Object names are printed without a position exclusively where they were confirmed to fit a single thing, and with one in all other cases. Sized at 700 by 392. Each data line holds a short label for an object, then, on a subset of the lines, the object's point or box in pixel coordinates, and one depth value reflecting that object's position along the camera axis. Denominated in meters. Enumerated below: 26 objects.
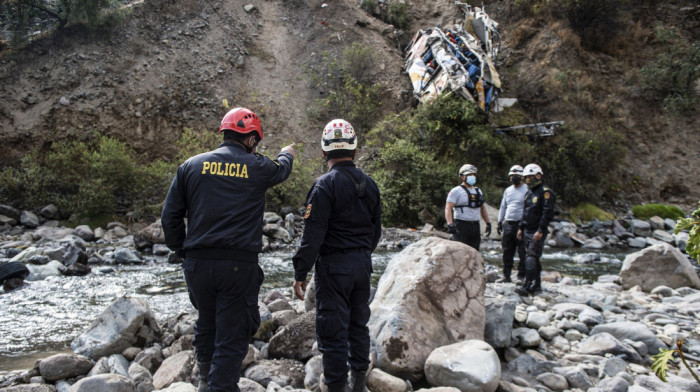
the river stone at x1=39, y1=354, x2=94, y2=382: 3.79
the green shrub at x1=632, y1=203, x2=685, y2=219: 17.77
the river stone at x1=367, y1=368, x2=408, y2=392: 3.39
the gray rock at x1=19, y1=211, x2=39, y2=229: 14.12
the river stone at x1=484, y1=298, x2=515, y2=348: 4.42
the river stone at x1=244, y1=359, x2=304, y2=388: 3.62
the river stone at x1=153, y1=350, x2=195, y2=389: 3.59
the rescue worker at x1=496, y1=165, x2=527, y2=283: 7.33
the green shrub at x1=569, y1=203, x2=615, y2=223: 17.98
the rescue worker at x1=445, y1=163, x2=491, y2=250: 6.92
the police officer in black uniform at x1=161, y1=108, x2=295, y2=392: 2.89
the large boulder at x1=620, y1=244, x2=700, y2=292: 7.64
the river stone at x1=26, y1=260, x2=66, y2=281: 8.41
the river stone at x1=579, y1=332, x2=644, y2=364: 4.28
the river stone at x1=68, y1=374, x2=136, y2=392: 3.13
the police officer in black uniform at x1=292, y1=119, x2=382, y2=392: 3.19
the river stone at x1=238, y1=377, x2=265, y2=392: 3.27
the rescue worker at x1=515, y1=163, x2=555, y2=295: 6.74
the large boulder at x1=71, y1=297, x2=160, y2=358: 4.28
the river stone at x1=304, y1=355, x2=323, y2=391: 3.53
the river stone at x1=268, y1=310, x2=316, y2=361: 4.04
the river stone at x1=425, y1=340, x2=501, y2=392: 3.33
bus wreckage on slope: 18.28
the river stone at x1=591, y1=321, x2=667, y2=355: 4.52
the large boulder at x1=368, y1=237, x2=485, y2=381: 3.76
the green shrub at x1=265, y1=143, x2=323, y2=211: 16.11
